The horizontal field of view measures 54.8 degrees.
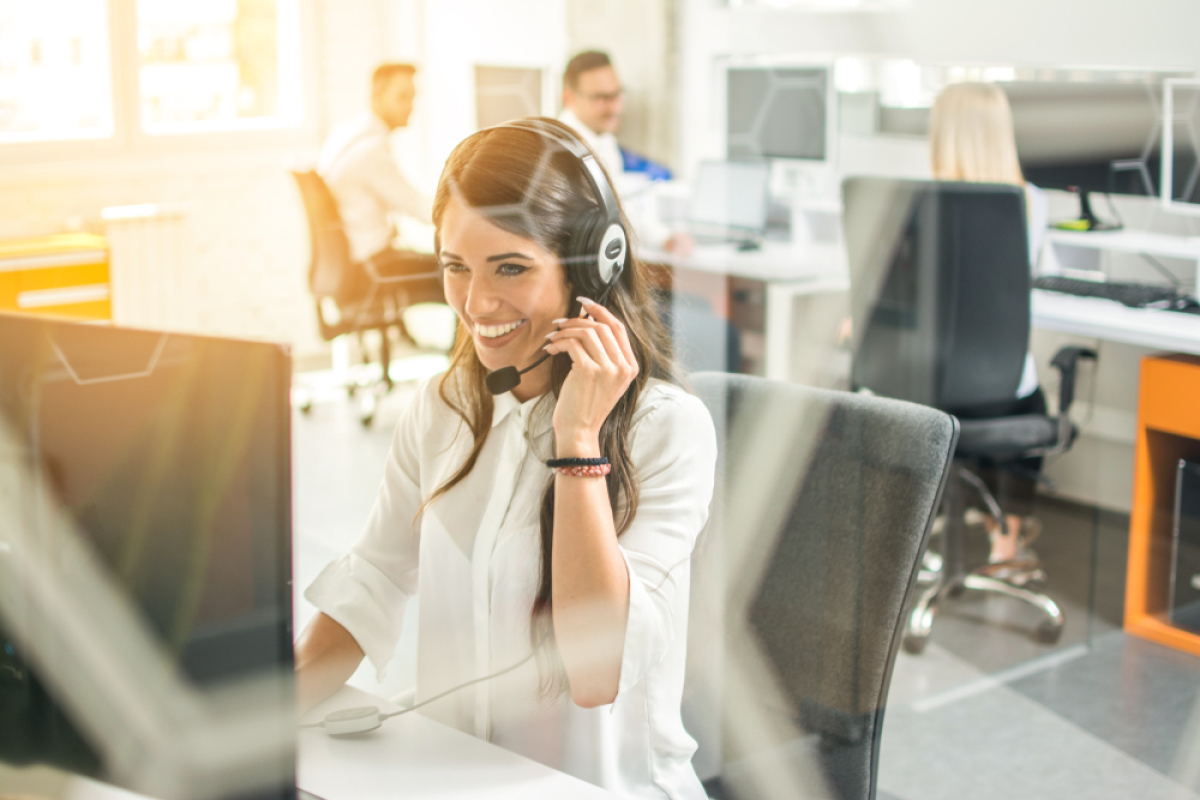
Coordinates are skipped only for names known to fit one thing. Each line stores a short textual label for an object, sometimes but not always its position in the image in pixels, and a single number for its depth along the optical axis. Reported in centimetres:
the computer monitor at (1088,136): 242
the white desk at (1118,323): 205
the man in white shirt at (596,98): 224
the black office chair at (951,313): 200
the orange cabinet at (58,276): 168
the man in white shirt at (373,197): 198
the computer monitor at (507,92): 210
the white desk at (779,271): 286
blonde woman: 238
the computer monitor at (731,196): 319
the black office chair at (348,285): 201
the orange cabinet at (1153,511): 212
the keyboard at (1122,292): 226
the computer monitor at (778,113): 301
